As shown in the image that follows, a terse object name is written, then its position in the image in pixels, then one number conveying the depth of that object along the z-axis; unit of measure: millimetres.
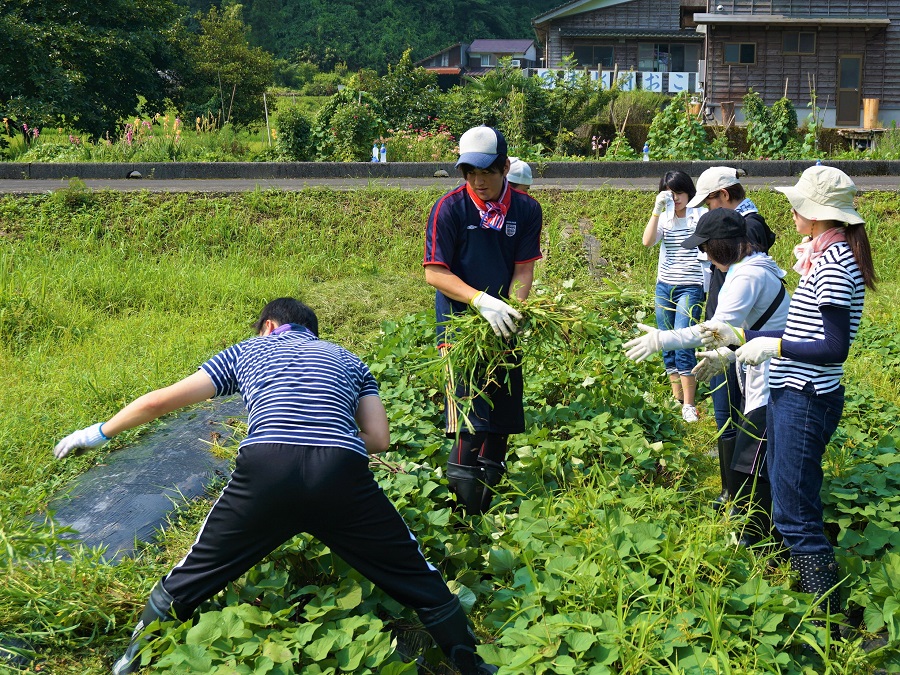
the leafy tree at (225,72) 22359
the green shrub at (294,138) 13648
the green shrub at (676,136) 12992
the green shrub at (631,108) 20803
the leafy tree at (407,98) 15938
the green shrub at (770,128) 13922
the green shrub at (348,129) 13359
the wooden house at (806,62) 24641
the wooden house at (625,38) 33062
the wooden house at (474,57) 46344
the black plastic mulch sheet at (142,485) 3594
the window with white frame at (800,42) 24781
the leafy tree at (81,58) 17422
